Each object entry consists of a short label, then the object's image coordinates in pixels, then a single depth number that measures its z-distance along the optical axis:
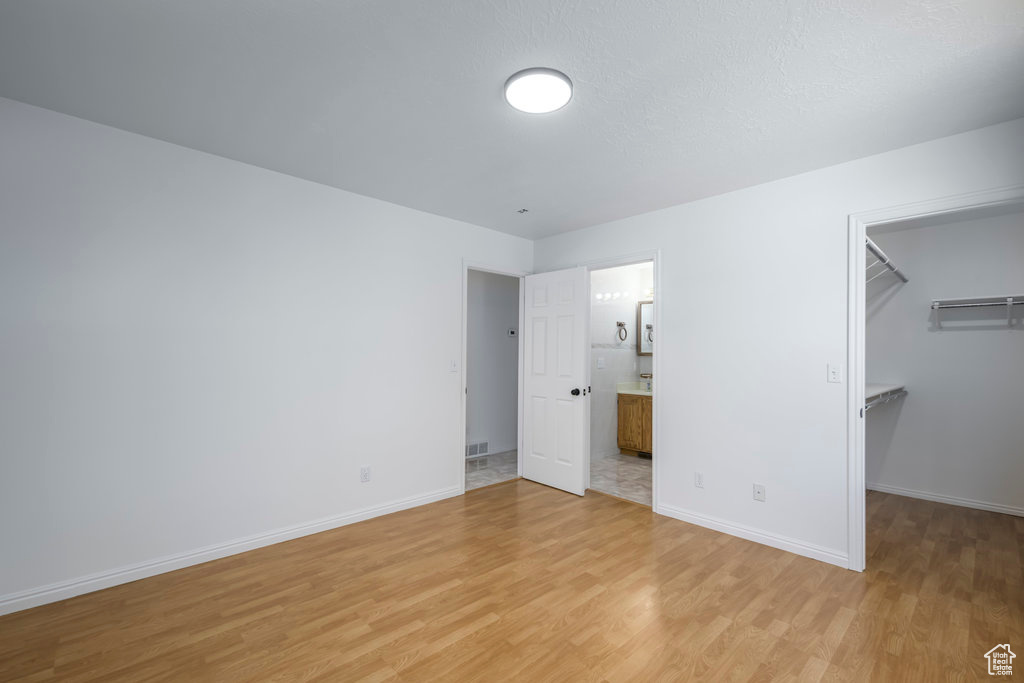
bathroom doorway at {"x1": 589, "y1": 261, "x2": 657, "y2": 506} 5.37
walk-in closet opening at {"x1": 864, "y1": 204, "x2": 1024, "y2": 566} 3.65
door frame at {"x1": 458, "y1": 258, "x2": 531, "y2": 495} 4.12
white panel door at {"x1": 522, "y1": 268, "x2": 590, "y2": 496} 4.12
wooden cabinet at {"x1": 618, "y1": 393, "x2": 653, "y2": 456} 5.32
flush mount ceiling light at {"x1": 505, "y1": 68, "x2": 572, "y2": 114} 1.91
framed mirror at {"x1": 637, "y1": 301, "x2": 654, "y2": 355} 5.89
